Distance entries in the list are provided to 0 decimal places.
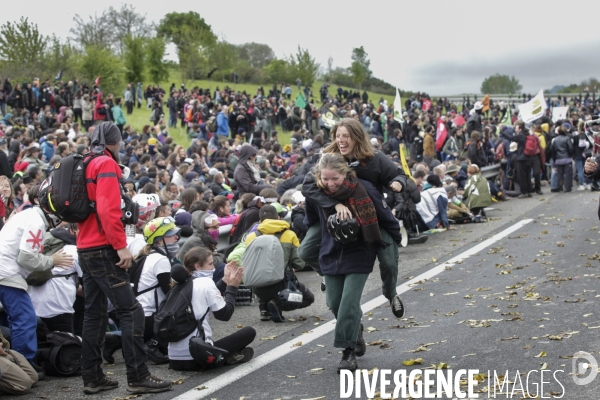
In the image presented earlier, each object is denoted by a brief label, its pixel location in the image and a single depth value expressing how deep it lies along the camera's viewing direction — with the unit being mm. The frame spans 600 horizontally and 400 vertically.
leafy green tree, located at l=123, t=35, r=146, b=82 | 68812
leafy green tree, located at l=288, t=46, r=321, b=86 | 95688
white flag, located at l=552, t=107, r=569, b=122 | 37906
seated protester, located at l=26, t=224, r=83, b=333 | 7371
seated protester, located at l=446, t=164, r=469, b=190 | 19125
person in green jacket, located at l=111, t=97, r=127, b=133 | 31266
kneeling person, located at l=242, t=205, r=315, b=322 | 8781
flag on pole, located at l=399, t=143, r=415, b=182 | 15023
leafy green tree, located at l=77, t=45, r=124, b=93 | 58406
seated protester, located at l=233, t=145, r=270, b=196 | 14295
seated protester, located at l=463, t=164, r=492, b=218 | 17422
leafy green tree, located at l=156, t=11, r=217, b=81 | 81188
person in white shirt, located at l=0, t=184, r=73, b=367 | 6906
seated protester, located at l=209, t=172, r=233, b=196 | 15250
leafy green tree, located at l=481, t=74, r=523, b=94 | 123875
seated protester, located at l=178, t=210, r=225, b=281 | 10041
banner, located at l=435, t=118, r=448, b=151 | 27531
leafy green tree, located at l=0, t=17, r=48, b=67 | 59469
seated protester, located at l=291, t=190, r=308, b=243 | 12070
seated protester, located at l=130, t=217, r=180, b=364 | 7508
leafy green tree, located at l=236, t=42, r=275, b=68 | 121500
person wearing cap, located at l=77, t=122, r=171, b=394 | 6090
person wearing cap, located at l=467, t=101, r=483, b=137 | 27094
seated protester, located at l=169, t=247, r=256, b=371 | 6902
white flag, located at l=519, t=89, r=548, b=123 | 27781
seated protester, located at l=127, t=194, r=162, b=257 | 9023
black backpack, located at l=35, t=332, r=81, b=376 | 6992
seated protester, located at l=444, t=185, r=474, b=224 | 17000
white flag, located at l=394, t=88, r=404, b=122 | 27309
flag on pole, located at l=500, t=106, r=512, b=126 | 31231
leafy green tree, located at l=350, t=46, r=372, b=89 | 102562
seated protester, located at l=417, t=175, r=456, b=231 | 15585
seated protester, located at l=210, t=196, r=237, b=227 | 11914
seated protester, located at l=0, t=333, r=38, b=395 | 6309
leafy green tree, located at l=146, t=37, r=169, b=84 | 71500
